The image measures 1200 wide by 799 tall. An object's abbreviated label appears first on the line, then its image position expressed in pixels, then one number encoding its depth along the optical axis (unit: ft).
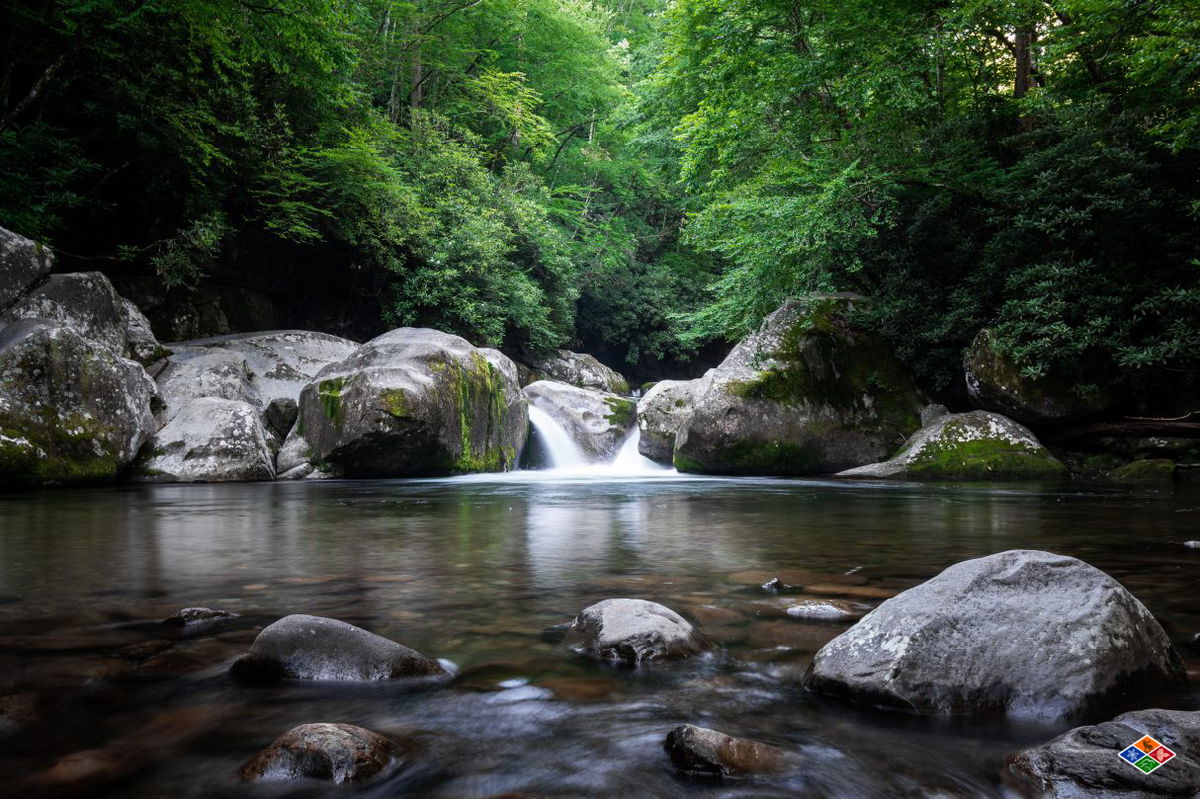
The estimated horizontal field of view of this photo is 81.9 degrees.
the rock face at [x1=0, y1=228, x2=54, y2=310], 32.81
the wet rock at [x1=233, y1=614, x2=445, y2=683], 7.32
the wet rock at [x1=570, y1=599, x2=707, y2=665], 8.02
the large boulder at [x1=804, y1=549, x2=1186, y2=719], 6.44
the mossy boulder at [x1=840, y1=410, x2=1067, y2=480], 35.60
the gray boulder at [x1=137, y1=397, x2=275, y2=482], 35.01
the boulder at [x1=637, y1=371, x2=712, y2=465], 50.06
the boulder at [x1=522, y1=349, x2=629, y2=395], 80.89
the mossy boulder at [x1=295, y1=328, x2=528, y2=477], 37.14
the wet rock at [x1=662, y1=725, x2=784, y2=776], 5.37
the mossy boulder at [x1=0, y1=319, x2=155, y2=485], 28.55
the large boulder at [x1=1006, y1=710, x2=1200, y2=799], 4.74
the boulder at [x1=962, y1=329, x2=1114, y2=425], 36.37
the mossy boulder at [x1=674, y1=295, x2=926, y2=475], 40.40
